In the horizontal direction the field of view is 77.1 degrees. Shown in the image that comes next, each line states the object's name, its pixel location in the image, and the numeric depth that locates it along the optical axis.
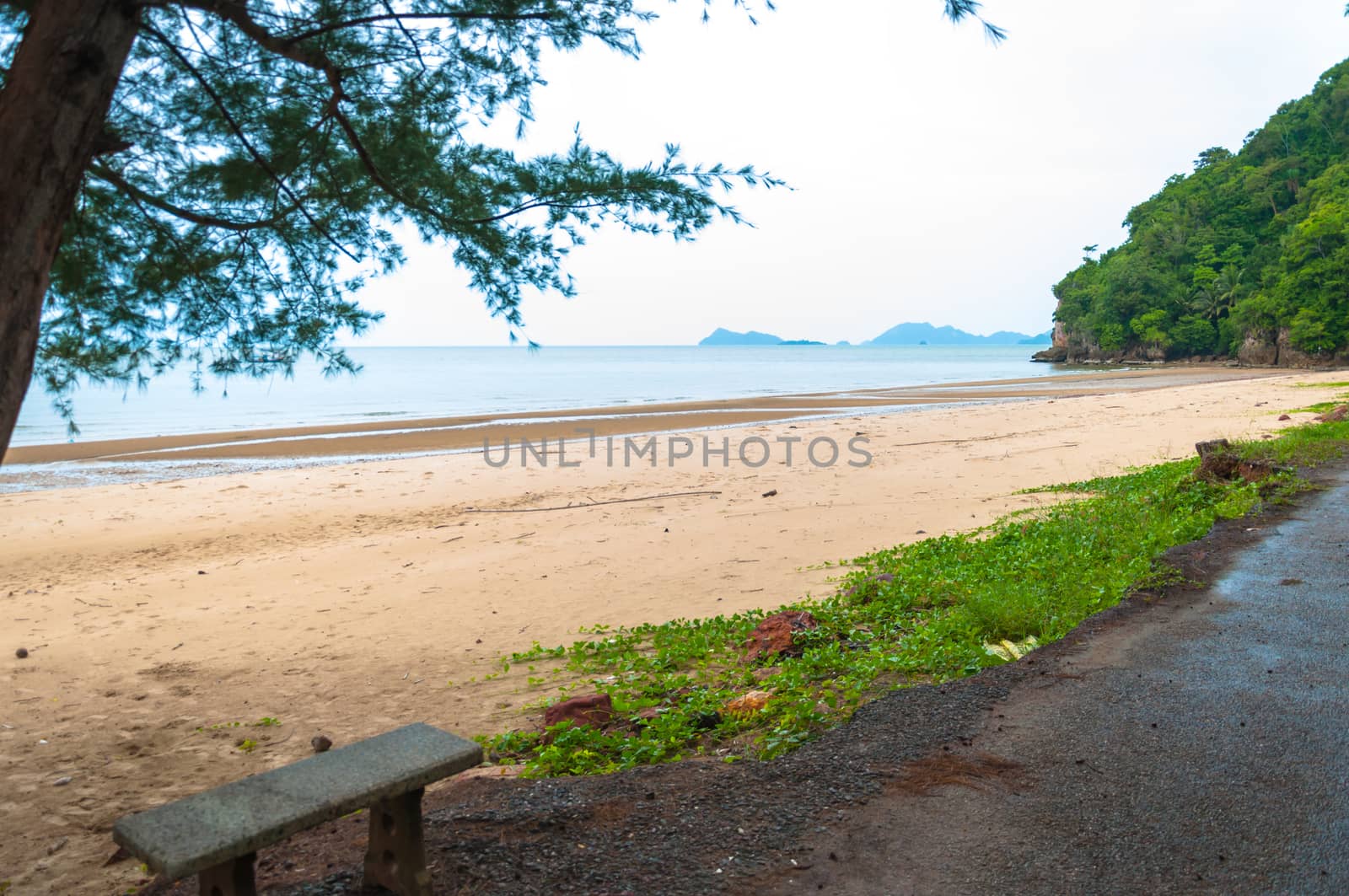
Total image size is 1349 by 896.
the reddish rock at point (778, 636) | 5.16
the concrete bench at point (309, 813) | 2.26
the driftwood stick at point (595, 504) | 11.50
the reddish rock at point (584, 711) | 4.27
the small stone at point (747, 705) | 4.21
